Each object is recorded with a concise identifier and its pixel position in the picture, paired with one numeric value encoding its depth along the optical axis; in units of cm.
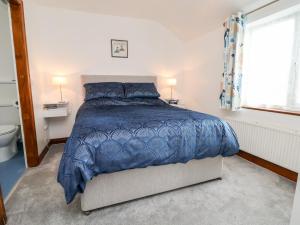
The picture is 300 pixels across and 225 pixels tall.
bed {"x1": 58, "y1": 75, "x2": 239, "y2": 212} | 132
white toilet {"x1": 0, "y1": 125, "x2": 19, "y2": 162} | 227
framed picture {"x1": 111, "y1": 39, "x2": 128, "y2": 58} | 328
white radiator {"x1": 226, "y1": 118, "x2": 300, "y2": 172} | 189
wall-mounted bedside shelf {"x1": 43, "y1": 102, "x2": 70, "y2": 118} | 277
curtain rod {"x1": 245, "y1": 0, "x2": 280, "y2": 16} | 206
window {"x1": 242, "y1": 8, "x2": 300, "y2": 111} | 202
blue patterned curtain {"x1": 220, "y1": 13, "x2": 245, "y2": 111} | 238
